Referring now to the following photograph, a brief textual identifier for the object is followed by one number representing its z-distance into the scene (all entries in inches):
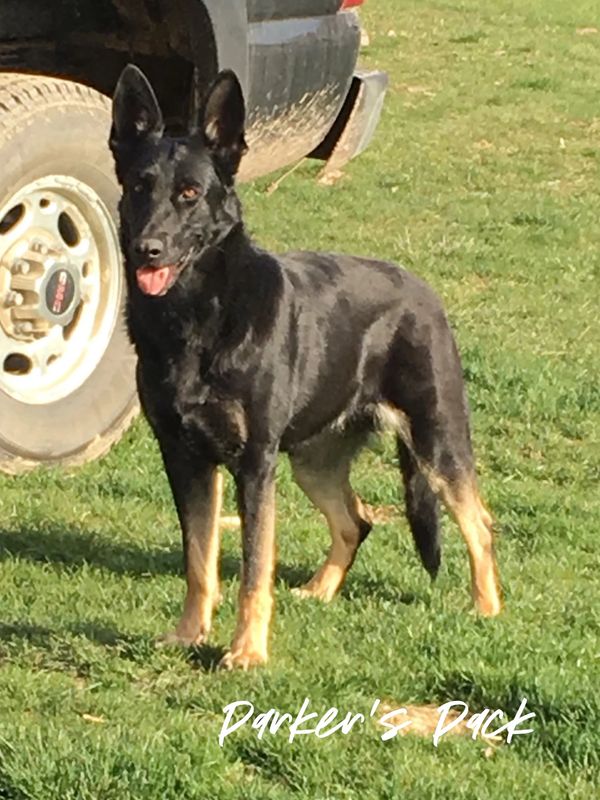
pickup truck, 243.6
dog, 178.1
